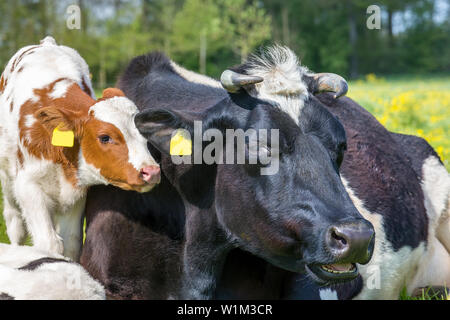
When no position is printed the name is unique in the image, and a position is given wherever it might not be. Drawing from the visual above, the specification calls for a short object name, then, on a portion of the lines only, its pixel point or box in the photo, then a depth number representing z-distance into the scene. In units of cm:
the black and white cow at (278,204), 413
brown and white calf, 425
